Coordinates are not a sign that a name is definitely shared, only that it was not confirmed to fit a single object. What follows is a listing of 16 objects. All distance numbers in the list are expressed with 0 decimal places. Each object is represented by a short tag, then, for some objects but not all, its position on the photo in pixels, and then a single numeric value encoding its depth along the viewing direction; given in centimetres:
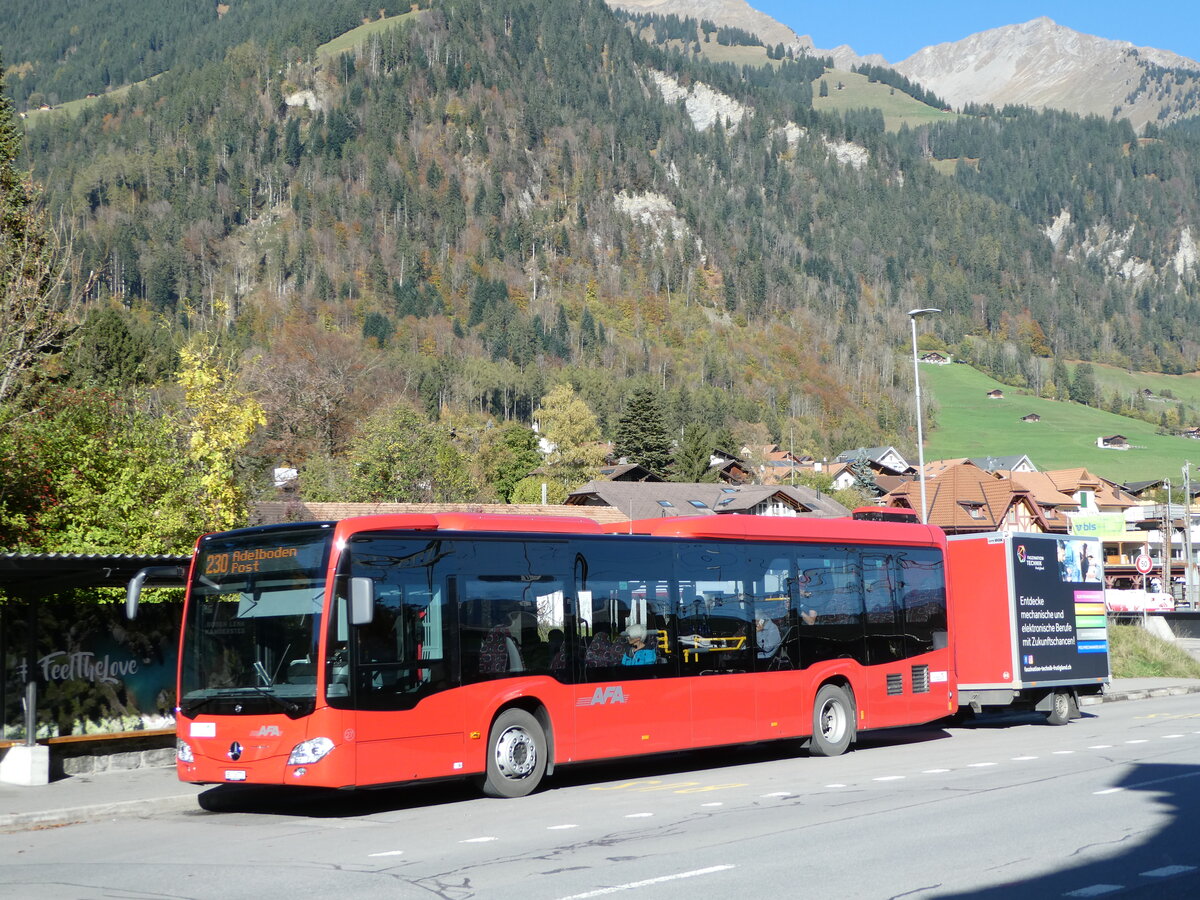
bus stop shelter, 1332
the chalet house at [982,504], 9292
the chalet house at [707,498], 9650
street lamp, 3147
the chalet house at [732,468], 13788
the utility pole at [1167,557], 7884
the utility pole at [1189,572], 7031
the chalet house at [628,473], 12219
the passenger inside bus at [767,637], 1630
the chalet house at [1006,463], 15325
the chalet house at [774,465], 14225
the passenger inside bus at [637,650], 1468
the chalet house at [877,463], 16475
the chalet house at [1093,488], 13525
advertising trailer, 2075
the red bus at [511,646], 1202
